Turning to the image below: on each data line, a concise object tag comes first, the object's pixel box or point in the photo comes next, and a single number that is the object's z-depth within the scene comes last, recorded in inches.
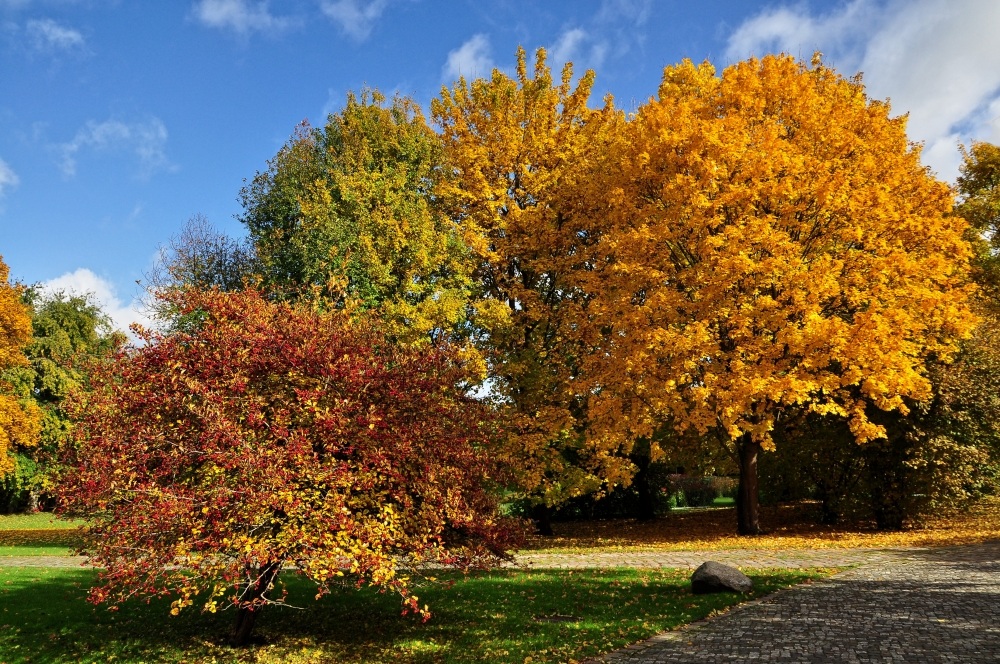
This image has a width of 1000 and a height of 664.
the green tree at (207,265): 1043.9
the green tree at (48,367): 1485.0
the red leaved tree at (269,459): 269.9
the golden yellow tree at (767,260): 645.9
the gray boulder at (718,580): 462.0
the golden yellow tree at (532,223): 829.8
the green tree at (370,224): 802.2
